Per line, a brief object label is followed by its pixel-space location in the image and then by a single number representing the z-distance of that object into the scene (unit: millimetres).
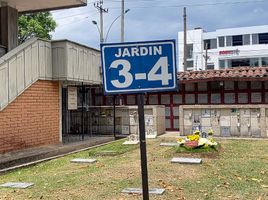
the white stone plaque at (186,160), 9251
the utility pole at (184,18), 35312
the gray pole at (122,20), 31178
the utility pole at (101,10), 37319
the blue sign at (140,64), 3848
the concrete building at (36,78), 11172
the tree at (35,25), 26797
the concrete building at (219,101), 15203
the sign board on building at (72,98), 14773
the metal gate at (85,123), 17562
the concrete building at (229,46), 60250
